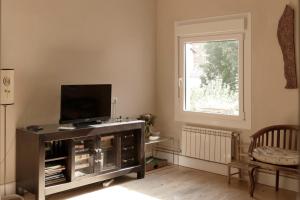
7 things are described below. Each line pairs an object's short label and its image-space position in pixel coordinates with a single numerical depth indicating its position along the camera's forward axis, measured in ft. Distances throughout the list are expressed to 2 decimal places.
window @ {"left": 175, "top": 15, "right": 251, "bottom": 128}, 15.16
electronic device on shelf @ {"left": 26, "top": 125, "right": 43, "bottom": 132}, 12.57
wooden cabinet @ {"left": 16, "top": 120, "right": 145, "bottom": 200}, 12.15
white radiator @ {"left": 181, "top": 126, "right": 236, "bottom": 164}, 15.46
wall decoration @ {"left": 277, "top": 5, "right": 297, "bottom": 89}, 13.46
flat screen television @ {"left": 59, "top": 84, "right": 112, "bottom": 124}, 13.34
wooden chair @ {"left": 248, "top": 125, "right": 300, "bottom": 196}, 13.26
